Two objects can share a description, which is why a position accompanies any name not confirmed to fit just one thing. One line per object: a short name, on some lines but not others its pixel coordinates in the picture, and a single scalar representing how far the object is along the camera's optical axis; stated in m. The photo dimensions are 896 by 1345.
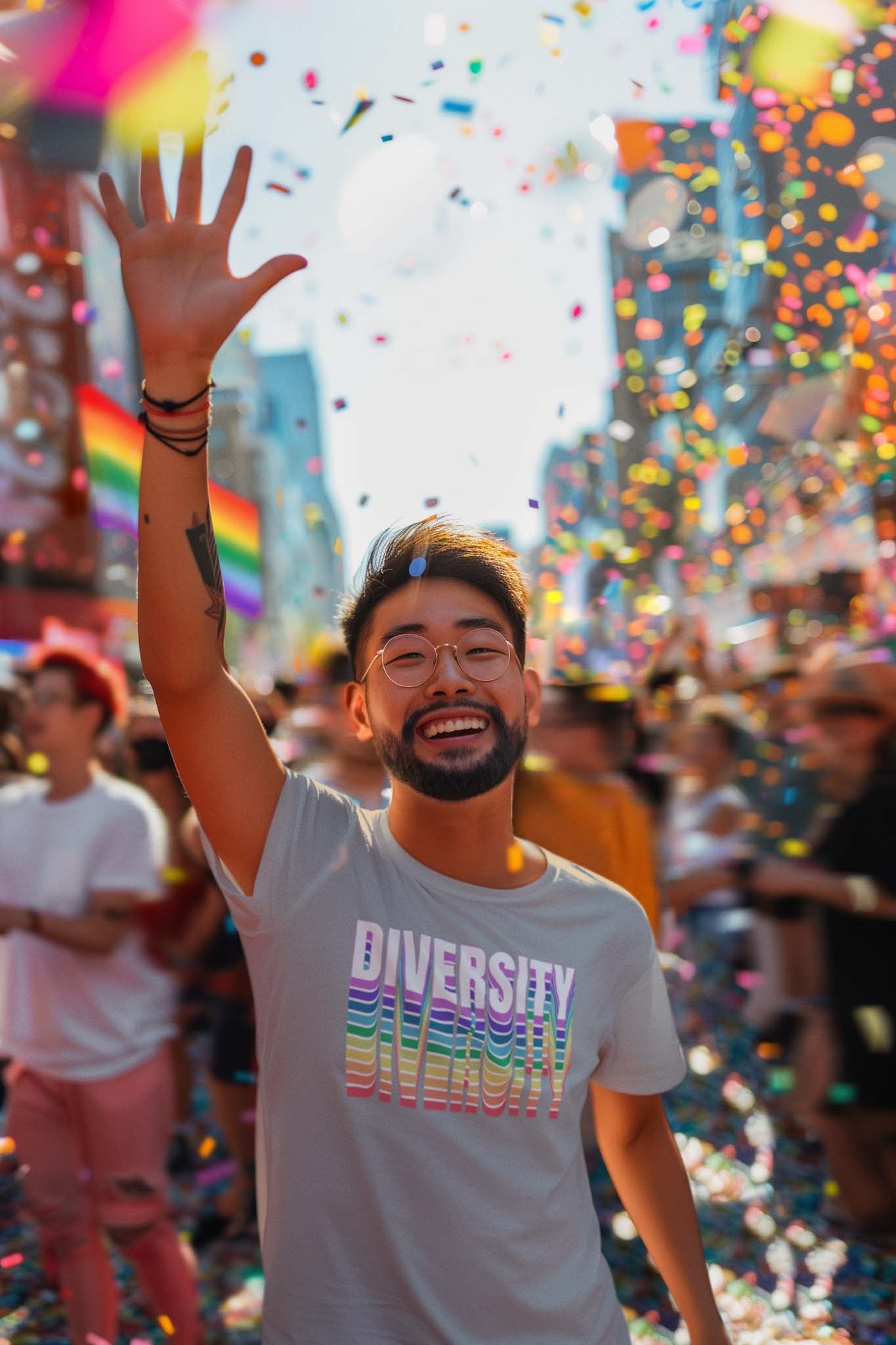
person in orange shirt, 2.94
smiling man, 1.18
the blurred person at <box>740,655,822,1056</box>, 3.72
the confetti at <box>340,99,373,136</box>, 2.12
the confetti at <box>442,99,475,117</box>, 2.60
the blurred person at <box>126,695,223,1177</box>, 3.09
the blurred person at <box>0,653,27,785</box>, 4.42
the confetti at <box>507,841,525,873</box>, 1.42
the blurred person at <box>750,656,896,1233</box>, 3.27
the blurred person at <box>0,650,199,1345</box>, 2.53
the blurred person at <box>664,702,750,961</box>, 4.32
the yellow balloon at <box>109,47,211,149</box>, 1.22
